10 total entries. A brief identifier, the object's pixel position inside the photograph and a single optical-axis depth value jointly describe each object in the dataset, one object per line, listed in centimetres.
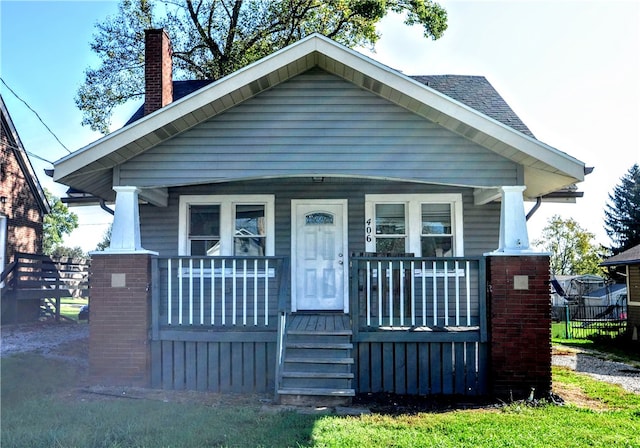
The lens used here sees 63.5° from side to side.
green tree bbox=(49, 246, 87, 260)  5427
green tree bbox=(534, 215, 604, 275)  4065
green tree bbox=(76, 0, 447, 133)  2020
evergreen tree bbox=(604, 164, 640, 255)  3713
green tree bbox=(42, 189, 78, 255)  5144
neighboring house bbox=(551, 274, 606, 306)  3135
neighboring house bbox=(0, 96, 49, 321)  1504
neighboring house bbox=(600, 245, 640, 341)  1619
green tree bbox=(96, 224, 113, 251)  5408
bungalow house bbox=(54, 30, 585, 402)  686
